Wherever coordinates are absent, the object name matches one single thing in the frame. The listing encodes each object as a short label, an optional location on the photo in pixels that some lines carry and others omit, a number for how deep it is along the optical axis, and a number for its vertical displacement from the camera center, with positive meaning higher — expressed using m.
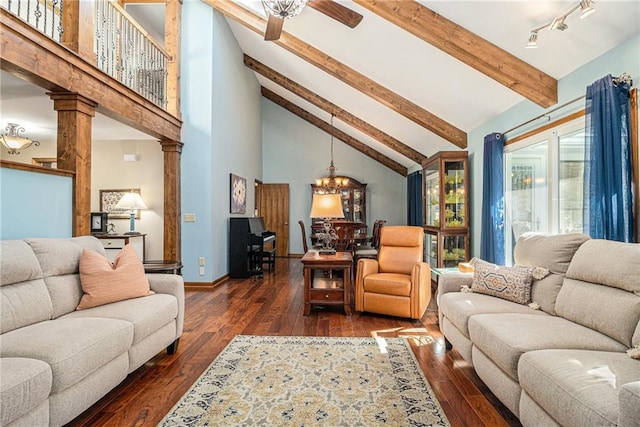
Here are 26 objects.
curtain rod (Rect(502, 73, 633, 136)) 2.23 +0.94
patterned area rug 1.84 -1.09
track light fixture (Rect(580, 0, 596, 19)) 2.04 +1.28
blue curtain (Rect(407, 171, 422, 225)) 7.56 +0.44
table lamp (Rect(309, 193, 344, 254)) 3.67 +0.12
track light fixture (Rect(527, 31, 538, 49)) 2.54 +1.34
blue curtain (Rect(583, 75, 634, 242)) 2.19 +0.36
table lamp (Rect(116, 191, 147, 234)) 5.48 +0.22
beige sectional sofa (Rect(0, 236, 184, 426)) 1.43 -0.62
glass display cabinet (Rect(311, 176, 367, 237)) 9.13 +0.49
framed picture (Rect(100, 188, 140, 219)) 5.95 +0.28
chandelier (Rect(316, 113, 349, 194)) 8.92 +0.90
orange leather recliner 3.51 -0.66
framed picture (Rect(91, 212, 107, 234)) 5.21 -0.07
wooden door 9.22 +0.22
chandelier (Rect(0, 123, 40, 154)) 4.96 +1.16
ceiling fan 3.67 +2.23
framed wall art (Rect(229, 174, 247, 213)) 6.20 +0.46
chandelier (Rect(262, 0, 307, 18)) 2.73 +1.72
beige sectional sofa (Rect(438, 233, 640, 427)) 1.29 -0.64
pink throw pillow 2.31 -0.44
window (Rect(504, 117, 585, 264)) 2.98 +0.35
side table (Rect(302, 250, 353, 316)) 3.67 -0.79
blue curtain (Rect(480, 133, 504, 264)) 3.92 +0.17
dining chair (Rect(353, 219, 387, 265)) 5.65 -0.58
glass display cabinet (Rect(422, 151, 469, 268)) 4.93 +0.11
